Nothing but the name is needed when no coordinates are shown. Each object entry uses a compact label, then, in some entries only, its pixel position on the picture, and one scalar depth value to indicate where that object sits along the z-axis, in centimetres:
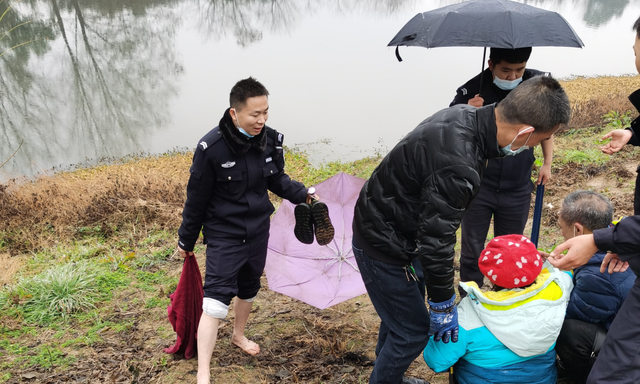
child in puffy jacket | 216
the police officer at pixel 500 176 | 297
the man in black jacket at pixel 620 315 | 177
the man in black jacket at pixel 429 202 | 181
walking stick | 326
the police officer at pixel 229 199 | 267
